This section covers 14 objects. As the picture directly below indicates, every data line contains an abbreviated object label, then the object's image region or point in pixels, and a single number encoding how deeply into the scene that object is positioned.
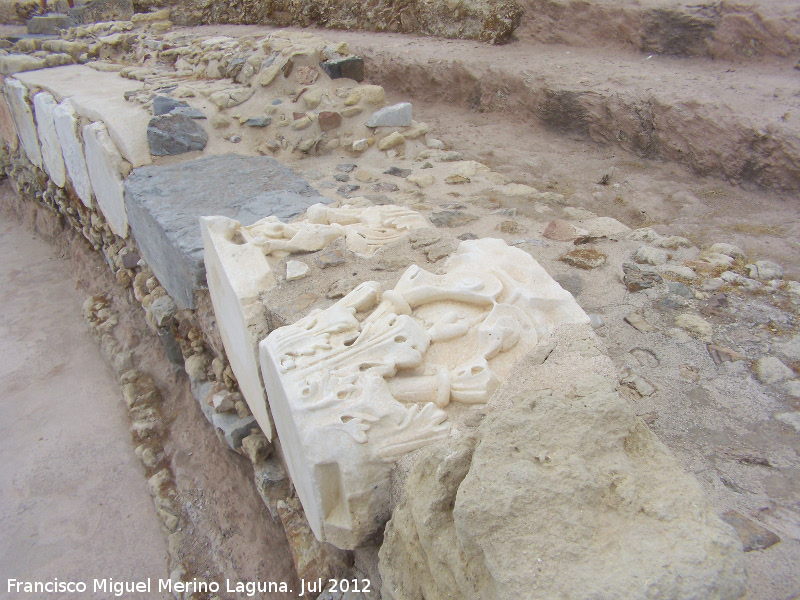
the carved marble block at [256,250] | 2.32
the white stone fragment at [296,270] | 2.43
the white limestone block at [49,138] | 5.00
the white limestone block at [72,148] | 4.57
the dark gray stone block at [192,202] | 3.11
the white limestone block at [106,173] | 3.99
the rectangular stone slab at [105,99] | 4.02
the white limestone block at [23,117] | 5.47
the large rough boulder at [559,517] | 1.11
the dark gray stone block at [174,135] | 4.07
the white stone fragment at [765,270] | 2.68
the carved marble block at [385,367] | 1.58
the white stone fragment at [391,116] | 4.43
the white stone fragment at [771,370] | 2.06
